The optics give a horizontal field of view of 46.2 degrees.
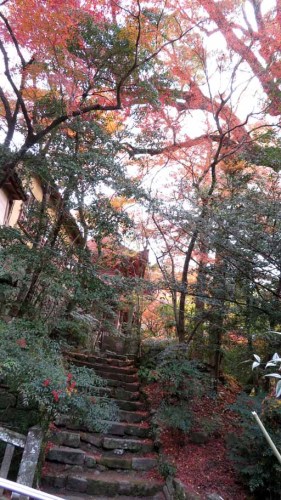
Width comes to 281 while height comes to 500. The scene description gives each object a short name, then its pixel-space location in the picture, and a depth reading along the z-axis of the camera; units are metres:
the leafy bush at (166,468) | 5.49
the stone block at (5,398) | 5.56
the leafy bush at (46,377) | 3.86
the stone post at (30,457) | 3.99
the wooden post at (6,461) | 3.80
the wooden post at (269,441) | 1.30
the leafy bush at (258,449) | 4.58
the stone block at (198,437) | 6.39
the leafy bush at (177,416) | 5.82
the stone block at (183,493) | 4.81
